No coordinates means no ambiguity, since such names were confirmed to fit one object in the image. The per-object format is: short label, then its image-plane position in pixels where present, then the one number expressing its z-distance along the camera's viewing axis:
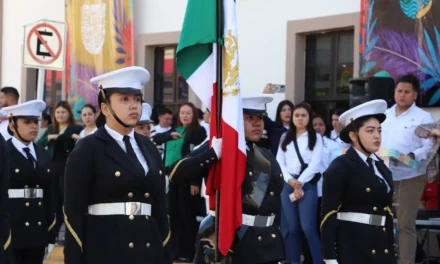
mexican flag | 7.26
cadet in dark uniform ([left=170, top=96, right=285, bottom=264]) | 7.46
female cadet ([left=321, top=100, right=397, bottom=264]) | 7.96
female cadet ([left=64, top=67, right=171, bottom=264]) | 6.44
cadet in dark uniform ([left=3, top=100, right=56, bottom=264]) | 9.79
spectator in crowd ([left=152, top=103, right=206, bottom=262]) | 13.47
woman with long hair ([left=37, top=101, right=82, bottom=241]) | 14.62
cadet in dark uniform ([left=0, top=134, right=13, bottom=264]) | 6.58
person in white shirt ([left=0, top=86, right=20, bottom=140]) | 16.29
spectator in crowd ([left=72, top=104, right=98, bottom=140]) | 15.05
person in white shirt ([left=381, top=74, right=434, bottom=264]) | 11.14
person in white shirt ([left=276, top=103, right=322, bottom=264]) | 12.00
